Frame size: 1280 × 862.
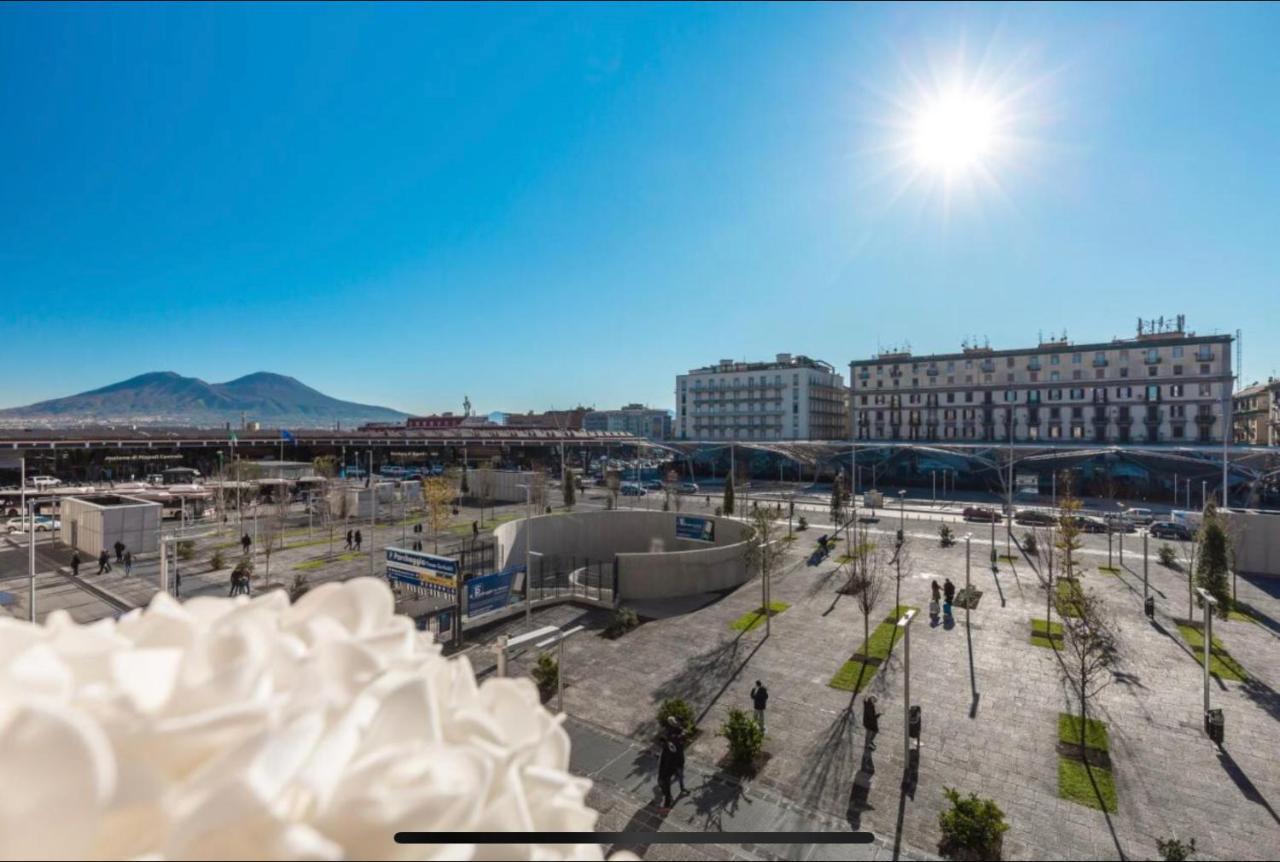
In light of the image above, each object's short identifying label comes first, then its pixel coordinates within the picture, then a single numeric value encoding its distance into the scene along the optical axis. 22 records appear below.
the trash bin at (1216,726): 11.20
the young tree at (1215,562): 17.50
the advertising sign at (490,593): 17.70
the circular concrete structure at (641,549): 20.83
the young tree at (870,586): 16.09
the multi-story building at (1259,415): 84.12
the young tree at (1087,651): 11.96
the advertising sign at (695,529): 25.75
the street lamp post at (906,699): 9.84
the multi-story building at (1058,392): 63.00
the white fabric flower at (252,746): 1.27
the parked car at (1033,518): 35.88
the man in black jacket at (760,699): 12.06
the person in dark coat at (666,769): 9.52
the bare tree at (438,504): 29.80
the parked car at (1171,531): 32.64
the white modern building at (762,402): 91.00
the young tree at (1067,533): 17.91
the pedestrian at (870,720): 11.23
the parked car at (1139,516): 37.02
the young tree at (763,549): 19.05
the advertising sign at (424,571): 16.80
